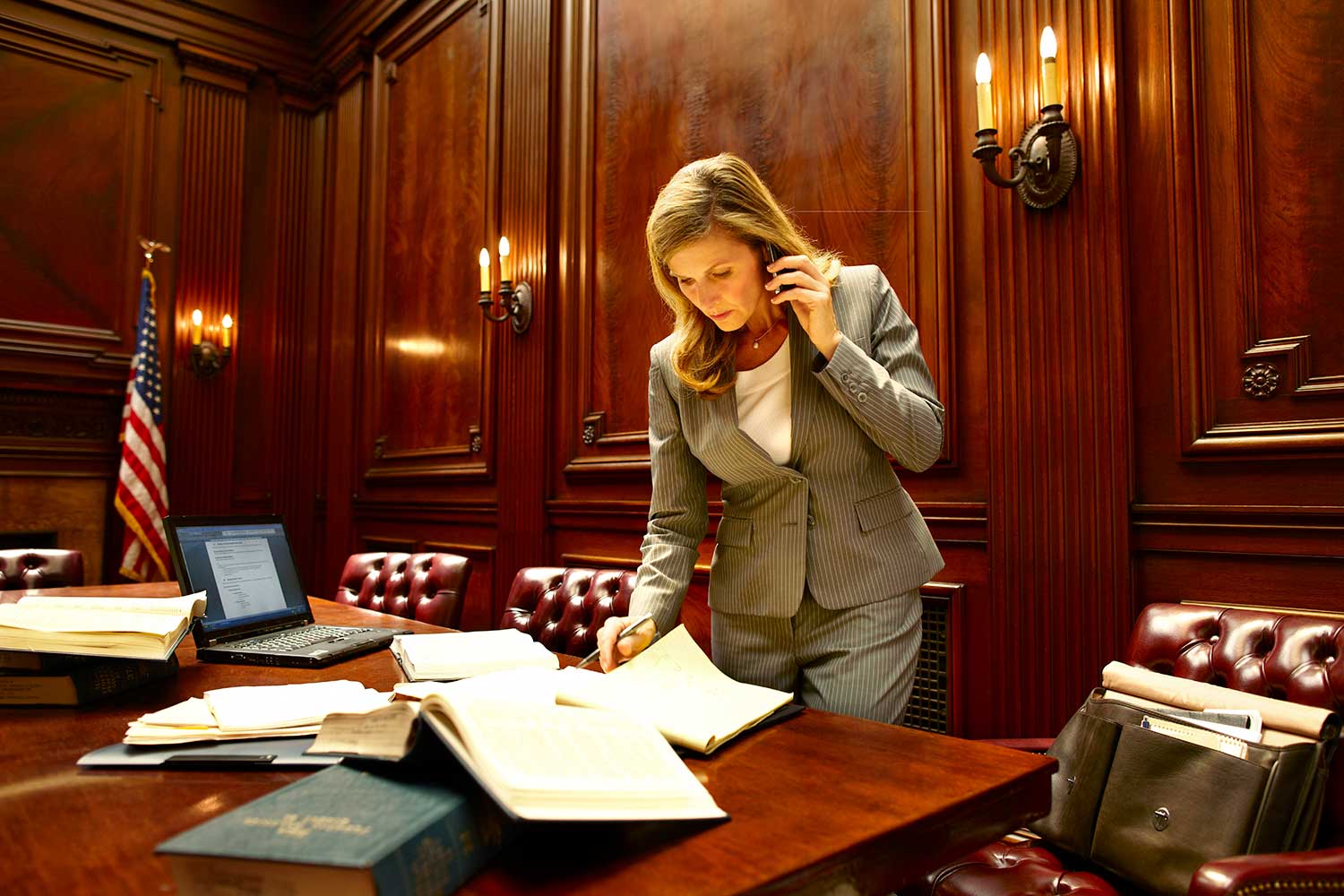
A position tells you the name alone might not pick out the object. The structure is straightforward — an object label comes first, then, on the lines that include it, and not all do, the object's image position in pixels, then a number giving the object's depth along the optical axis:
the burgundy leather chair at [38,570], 3.12
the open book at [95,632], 1.22
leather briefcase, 1.14
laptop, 1.61
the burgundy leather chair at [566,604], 2.07
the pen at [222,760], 0.93
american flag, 4.73
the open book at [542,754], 0.67
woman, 1.35
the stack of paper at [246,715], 1.01
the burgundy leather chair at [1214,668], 1.29
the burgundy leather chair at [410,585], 2.52
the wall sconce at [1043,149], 2.08
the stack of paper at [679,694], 1.01
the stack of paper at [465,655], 1.40
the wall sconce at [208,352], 5.28
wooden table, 0.67
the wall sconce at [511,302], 3.77
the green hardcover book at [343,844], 0.58
